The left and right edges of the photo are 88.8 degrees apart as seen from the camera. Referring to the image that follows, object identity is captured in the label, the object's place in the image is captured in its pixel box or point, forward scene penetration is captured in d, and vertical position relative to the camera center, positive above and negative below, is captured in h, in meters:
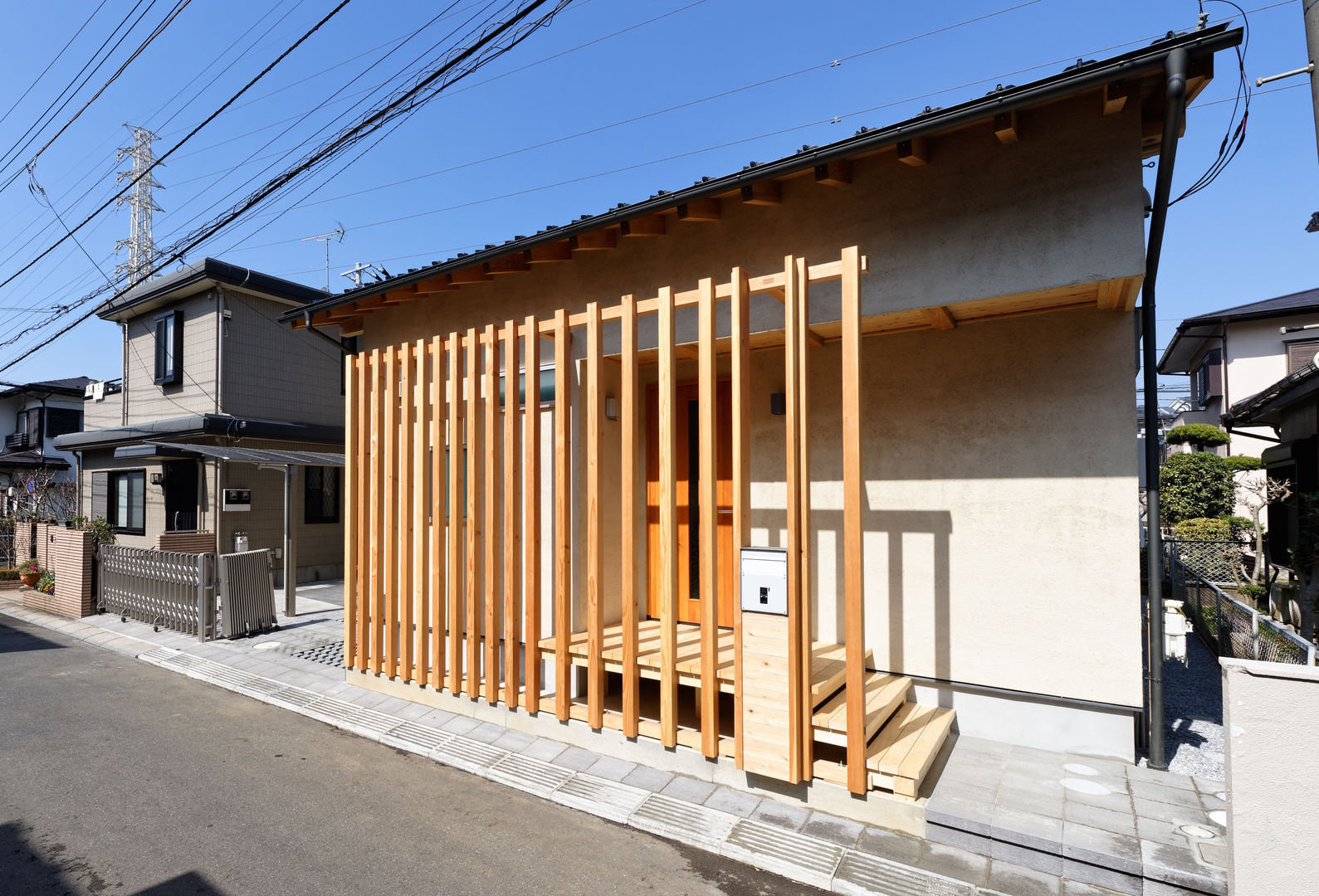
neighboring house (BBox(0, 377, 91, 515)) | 23.16 +1.36
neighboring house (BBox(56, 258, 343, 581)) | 12.89 +1.02
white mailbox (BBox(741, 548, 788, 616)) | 4.04 -0.74
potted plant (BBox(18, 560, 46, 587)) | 12.59 -2.11
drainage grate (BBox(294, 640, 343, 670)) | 7.74 -2.31
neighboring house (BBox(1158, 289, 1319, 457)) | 16.33 +2.85
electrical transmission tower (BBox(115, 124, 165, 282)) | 32.66 +12.92
